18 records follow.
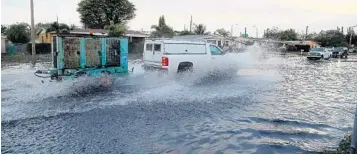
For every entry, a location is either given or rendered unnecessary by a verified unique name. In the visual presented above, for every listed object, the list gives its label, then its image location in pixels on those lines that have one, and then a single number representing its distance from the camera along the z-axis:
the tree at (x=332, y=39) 73.59
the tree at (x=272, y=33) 96.06
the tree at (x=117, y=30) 46.63
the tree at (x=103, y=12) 65.31
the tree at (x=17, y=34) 47.88
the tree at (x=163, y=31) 63.88
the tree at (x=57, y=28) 46.91
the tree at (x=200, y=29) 77.75
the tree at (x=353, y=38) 85.50
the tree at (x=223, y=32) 96.56
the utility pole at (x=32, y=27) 28.08
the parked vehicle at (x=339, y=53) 46.84
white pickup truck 13.87
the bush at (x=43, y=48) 40.19
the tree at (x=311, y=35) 100.99
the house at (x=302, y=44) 69.12
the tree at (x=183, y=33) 72.34
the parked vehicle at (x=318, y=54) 39.09
